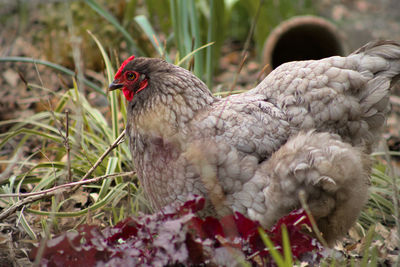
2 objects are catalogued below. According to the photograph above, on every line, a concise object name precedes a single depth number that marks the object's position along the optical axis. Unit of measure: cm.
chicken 468
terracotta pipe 1004
